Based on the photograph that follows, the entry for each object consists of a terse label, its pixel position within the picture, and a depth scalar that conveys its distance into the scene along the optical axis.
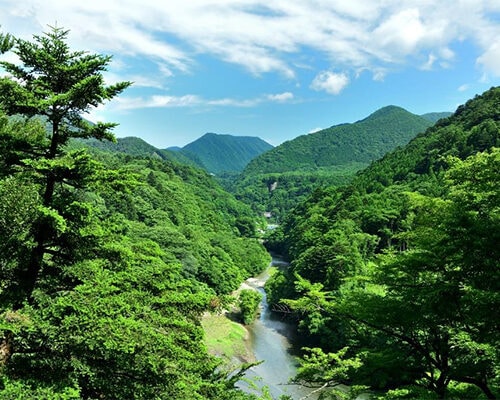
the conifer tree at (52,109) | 9.95
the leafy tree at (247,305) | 51.59
